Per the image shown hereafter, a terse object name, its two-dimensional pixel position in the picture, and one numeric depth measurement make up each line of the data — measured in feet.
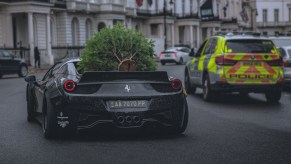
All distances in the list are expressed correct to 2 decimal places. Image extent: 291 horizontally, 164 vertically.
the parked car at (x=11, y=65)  93.83
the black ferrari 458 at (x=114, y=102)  25.73
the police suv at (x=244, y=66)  43.27
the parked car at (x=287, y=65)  55.61
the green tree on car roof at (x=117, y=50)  31.94
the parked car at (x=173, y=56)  147.13
